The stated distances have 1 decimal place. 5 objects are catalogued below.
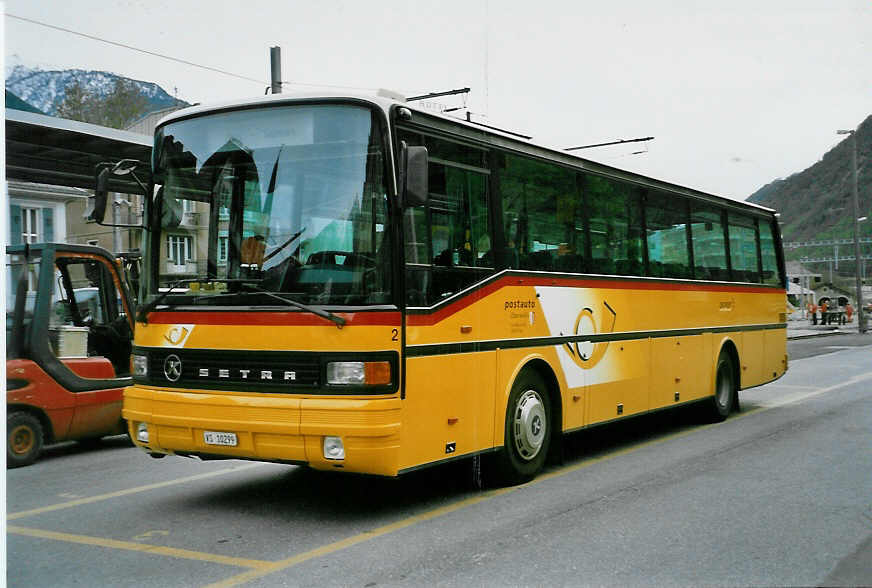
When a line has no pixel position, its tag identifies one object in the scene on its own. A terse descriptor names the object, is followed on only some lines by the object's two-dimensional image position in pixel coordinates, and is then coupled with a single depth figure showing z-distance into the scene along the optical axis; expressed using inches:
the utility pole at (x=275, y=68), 716.7
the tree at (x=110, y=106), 1395.2
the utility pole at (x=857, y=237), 1665.8
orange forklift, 396.1
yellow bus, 269.7
